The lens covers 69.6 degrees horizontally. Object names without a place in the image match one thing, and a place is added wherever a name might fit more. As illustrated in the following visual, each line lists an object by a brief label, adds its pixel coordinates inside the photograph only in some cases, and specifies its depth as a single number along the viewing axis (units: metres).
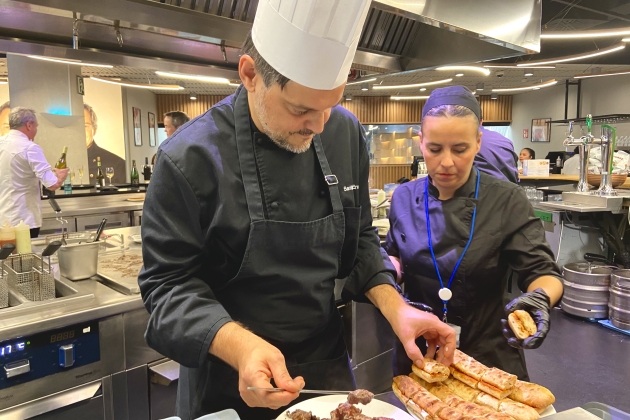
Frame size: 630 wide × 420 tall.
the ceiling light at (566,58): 6.36
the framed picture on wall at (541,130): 13.16
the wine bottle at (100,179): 7.19
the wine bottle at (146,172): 7.67
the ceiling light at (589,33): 5.15
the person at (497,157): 2.70
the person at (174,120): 5.73
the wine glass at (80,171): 7.29
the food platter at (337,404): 1.14
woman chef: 1.70
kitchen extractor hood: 1.85
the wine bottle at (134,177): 7.61
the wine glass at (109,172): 6.94
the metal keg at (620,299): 3.97
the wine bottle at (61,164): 6.20
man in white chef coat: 4.71
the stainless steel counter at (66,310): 1.66
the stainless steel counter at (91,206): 4.80
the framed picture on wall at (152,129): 12.42
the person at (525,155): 9.45
